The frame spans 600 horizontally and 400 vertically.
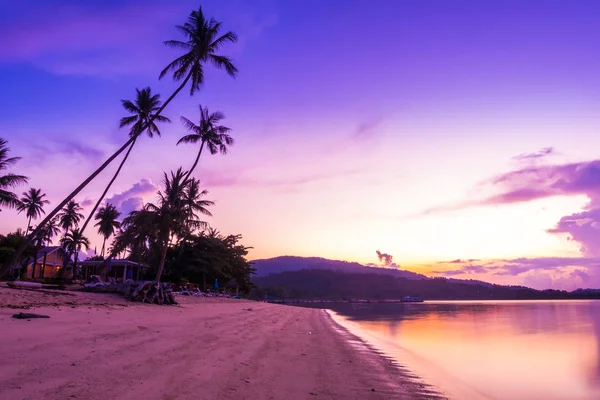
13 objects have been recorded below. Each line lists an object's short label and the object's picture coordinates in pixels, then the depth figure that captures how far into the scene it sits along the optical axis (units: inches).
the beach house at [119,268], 2127.2
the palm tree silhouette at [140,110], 1268.5
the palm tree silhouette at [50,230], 2406.0
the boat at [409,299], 5989.2
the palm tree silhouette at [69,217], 2491.4
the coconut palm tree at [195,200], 1808.6
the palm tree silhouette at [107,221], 2524.6
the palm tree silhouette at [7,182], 1467.8
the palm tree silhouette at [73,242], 2409.4
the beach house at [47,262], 2082.9
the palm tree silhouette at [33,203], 2532.0
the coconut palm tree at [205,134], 1409.9
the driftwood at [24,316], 371.2
